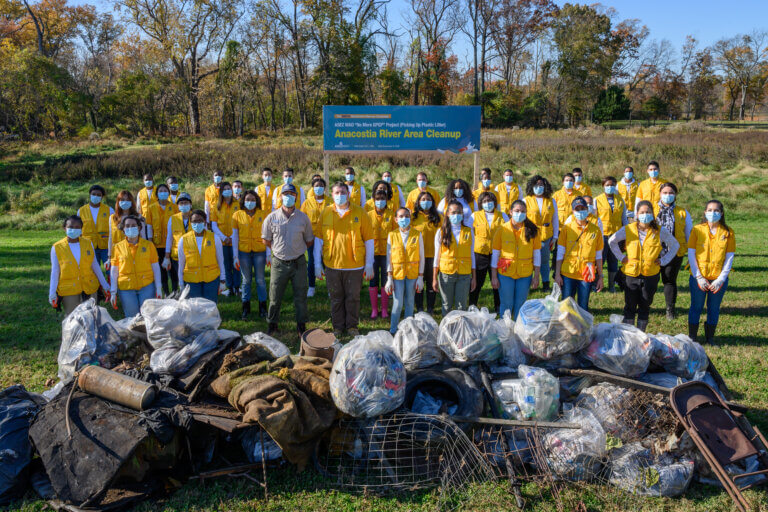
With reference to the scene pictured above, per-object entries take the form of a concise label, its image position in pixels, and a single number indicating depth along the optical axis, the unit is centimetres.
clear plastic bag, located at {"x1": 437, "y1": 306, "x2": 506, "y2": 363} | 446
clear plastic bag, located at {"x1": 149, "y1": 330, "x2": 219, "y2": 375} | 439
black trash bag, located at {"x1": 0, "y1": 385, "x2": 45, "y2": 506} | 367
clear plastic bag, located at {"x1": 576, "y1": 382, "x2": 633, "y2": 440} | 401
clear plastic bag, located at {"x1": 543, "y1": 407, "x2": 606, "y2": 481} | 376
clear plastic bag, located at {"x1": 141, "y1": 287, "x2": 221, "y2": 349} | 458
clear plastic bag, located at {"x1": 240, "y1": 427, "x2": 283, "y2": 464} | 399
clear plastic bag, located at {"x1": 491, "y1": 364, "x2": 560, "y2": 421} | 406
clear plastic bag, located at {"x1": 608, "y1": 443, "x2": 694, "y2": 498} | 363
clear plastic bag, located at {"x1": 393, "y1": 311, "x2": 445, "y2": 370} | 455
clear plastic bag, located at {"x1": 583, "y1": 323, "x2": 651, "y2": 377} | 440
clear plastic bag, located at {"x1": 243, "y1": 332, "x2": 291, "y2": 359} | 493
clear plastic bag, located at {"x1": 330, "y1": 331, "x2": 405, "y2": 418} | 383
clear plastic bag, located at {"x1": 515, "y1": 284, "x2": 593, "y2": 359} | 453
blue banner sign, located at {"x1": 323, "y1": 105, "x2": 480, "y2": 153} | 1069
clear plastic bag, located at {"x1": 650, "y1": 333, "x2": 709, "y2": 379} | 451
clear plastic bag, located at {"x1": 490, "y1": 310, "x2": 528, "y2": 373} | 461
